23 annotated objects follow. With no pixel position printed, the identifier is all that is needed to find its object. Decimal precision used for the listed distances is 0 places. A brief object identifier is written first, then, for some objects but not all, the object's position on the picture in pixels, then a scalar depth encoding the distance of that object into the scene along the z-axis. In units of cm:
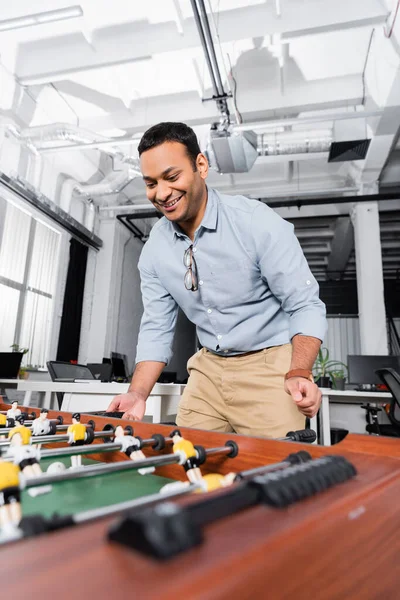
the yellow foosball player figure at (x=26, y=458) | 64
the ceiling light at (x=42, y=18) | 358
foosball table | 25
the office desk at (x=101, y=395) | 253
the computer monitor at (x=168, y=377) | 506
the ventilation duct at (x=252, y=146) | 418
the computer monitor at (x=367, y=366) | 389
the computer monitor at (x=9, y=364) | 369
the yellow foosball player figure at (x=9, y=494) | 44
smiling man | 136
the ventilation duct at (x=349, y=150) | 439
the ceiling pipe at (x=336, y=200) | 584
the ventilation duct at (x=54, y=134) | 468
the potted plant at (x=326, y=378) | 400
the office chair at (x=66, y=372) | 318
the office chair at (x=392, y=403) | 276
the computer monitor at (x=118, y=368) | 541
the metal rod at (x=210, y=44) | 307
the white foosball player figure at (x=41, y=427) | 101
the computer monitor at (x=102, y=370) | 447
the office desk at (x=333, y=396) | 316
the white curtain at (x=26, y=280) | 484
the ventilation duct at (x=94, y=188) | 572
